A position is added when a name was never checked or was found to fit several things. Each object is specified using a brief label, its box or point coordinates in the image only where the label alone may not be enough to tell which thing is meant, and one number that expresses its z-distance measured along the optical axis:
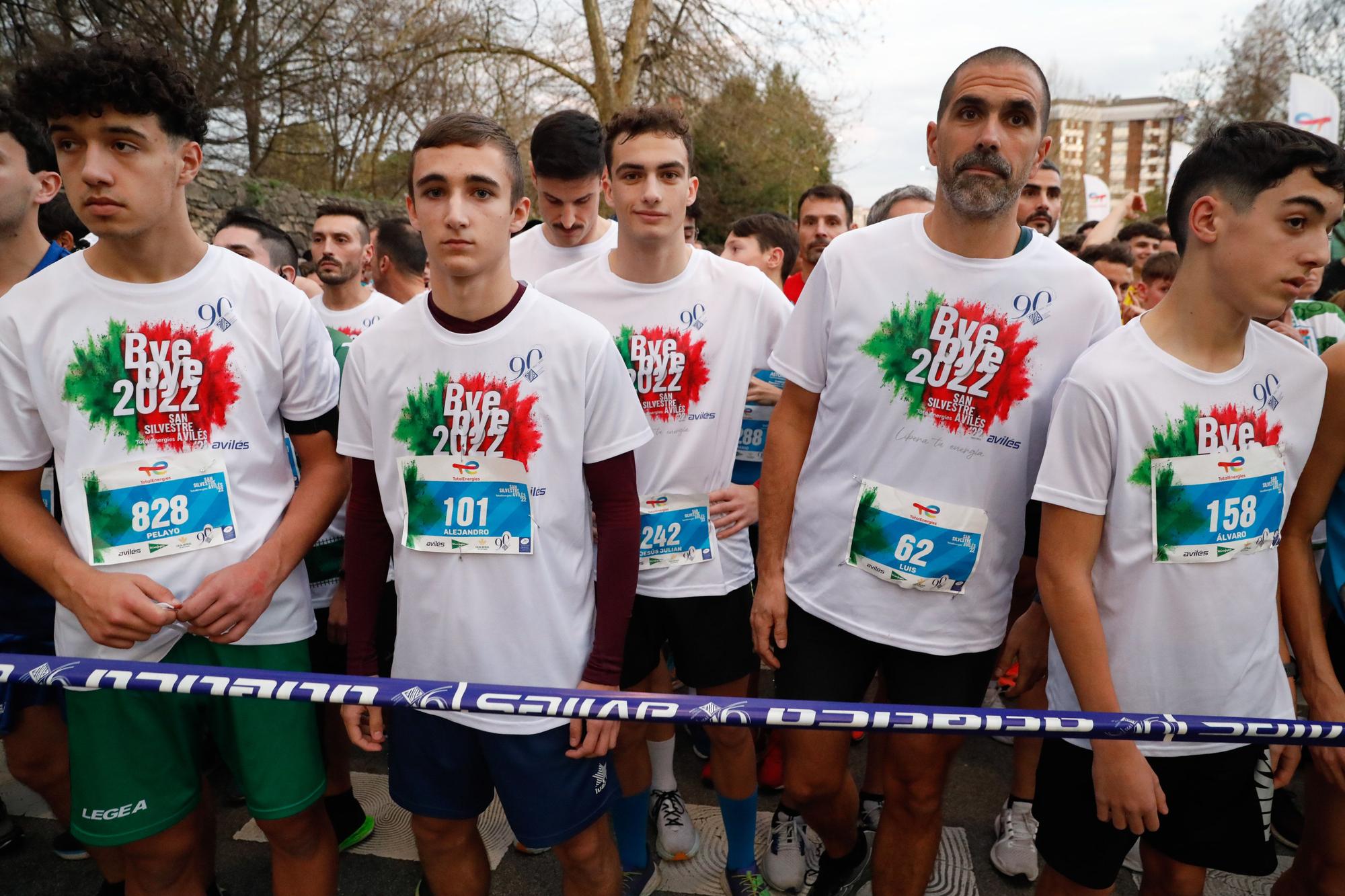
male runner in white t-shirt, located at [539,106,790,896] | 2.52
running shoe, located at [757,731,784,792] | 3.31
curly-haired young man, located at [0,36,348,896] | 1.92
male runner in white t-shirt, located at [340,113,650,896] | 1.98
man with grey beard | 2.07
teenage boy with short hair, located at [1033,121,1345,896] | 1.78
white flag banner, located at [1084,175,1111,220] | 12.76
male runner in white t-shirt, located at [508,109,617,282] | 3.11
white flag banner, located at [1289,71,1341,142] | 8.62
